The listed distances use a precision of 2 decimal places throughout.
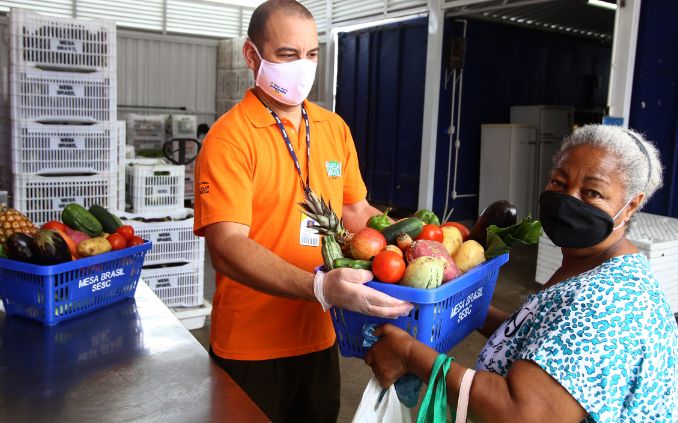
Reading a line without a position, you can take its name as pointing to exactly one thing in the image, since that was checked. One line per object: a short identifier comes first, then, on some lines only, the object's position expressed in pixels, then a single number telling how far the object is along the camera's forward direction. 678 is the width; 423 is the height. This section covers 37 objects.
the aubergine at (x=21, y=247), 1.99
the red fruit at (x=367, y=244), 1.50
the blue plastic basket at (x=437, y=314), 1.38
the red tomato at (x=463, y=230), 1.87
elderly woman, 1.21
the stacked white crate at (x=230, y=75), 10.12
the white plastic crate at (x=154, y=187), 4.79
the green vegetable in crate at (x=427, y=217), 1.89
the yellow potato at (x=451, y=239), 1.68
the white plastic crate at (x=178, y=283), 4.48
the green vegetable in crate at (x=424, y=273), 1.38
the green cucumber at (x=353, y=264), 1.45
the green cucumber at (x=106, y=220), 2.45
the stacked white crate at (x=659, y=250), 4.42
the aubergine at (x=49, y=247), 1.96
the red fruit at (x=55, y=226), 2.19
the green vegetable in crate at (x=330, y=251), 1.50
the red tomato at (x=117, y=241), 2.21
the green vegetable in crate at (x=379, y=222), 1.74
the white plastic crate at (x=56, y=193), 4.39
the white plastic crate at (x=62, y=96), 4.26
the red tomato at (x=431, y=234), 1.65
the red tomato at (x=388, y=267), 1.42
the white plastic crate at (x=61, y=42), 4.21
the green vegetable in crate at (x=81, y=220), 2.35
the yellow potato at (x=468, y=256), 1.61
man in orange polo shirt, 1.77
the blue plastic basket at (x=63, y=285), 1.96
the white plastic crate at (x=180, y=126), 9.85
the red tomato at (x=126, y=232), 2.29
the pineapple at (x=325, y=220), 1.65
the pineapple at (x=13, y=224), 2.18
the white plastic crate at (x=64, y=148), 4.33
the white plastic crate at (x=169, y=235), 4.47
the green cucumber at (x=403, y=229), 1.62
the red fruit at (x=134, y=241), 2.30
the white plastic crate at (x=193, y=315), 4.60
